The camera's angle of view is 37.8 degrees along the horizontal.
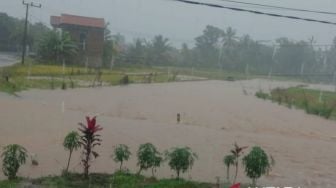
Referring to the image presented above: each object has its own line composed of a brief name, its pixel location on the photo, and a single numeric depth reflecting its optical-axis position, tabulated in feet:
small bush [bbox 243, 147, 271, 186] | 22.77
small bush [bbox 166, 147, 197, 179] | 22.84
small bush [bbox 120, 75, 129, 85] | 100.76
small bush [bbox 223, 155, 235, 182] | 24.21
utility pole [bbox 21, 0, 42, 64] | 119.03
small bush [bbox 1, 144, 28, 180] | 21.65
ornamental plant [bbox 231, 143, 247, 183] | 23.99
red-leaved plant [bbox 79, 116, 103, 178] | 22.54
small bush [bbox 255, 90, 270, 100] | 99.44
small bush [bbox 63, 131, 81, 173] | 23.47
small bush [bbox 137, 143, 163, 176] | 23.17
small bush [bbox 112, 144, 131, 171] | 23.57
